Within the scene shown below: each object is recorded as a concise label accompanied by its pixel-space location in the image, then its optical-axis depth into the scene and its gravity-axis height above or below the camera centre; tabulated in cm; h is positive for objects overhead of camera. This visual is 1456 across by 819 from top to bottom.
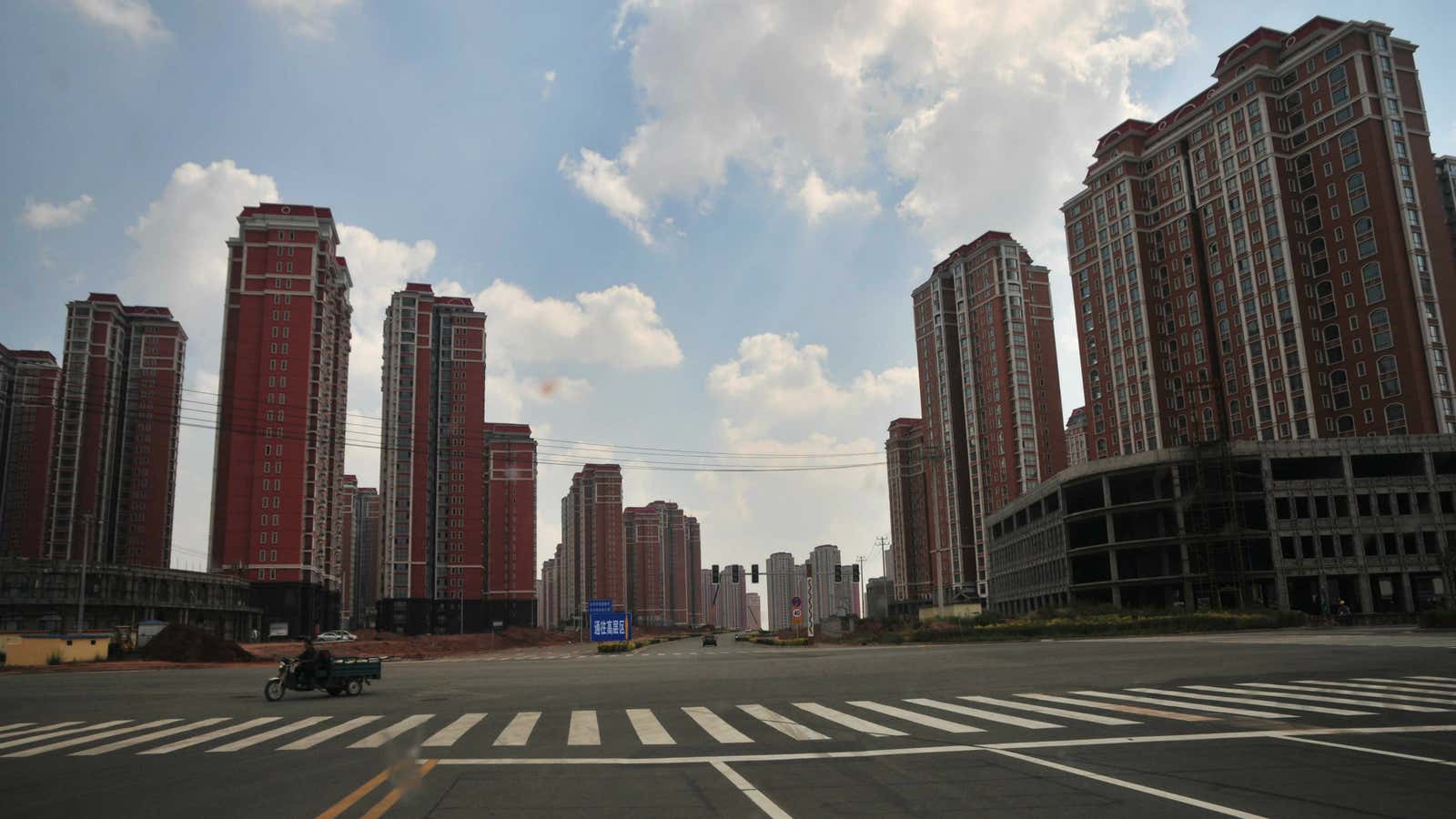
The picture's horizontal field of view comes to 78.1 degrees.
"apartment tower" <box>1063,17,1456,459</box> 9100 +3523
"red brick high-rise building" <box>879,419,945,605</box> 16462 +1032
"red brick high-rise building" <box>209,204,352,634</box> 11250 +2369
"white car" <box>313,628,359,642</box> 9842 -423
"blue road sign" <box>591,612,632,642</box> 8331 -365
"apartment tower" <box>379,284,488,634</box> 14888 +2203
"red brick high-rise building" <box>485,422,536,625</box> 16838 +1330
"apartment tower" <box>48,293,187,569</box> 13950 +2776
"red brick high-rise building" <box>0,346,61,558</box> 13638 +2296
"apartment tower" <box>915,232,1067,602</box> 14962 +3160
